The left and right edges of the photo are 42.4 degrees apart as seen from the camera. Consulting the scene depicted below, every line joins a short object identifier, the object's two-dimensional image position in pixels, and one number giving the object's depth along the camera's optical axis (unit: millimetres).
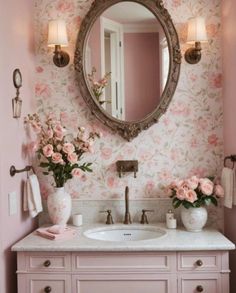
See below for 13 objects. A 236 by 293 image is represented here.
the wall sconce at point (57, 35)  1966
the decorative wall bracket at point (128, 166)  2036
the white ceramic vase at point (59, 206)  1915
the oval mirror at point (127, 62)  2012
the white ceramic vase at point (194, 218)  1846
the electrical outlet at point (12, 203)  1704
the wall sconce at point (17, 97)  1779
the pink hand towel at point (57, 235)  1759
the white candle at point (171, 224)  1923
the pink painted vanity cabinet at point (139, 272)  1646
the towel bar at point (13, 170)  1730
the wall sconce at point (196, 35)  1935
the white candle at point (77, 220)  1992
